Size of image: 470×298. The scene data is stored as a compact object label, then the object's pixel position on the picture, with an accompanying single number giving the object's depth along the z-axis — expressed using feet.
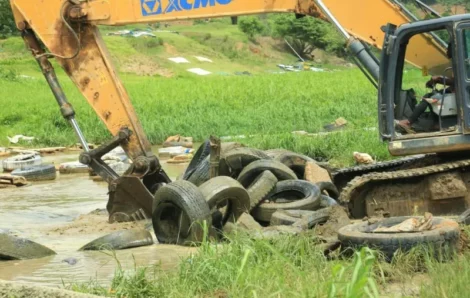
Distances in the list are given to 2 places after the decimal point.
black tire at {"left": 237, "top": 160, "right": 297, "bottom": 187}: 37.96
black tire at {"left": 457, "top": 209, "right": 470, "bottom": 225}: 30.55
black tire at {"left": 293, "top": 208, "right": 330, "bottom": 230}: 32.30
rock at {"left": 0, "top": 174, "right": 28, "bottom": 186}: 53.93
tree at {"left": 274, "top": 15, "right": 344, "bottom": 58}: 231.50
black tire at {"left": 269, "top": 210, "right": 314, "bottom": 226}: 33.38
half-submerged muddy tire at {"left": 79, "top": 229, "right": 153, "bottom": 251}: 32.67
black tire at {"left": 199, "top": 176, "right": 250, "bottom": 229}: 33.30
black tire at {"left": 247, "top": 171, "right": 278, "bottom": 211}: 35.94
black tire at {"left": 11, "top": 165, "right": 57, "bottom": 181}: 56.18
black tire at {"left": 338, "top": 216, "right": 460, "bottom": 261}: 26.09
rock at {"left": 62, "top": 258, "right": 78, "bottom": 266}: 30.68
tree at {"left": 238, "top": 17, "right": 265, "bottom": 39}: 238.07
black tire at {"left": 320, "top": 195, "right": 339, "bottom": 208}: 36.50
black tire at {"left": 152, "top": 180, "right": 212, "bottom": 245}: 32.40
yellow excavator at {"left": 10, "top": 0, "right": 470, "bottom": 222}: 33.12
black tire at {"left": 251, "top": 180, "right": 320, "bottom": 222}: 35.52
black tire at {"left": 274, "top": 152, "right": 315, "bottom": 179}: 42.19
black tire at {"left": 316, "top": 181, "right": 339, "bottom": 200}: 38.91
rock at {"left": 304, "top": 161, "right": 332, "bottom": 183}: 40.11
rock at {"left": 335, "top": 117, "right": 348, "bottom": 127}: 75.84
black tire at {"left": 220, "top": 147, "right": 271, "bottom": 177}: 39.78
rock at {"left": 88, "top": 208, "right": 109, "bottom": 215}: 42.92
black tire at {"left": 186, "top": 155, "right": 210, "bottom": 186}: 39.68
